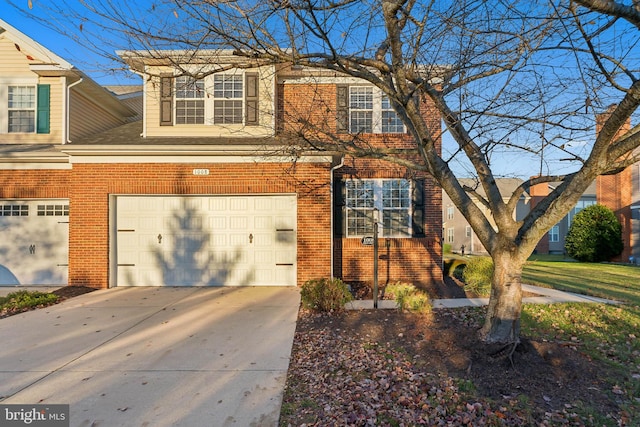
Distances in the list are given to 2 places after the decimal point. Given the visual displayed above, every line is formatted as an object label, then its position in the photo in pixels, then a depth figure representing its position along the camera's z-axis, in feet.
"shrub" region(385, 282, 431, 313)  21.21
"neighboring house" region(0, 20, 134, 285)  30.40
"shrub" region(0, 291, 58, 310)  22.86
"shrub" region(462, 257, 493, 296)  27.25
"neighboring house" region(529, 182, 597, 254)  106.83
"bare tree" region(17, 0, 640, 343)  13.20
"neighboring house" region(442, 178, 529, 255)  103.36
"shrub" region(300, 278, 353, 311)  21.56
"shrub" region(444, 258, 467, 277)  34.47
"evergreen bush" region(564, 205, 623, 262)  66.90
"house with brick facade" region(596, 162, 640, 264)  68.85
